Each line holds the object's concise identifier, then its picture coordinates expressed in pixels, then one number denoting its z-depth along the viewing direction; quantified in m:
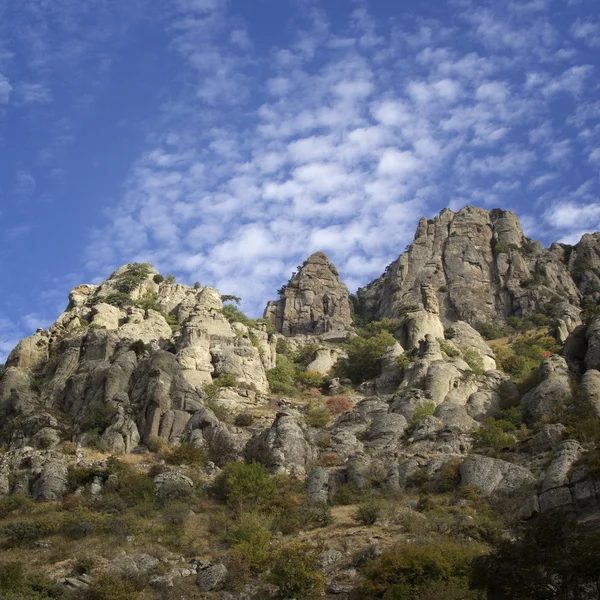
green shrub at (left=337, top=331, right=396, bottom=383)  71.19
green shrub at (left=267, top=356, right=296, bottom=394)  65.56
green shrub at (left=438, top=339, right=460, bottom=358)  66.56
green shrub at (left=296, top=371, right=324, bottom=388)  70.31
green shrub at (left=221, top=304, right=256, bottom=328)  77.81
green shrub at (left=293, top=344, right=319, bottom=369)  77.75
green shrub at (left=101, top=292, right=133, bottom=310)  73.06
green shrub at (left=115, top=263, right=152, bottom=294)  78.94
